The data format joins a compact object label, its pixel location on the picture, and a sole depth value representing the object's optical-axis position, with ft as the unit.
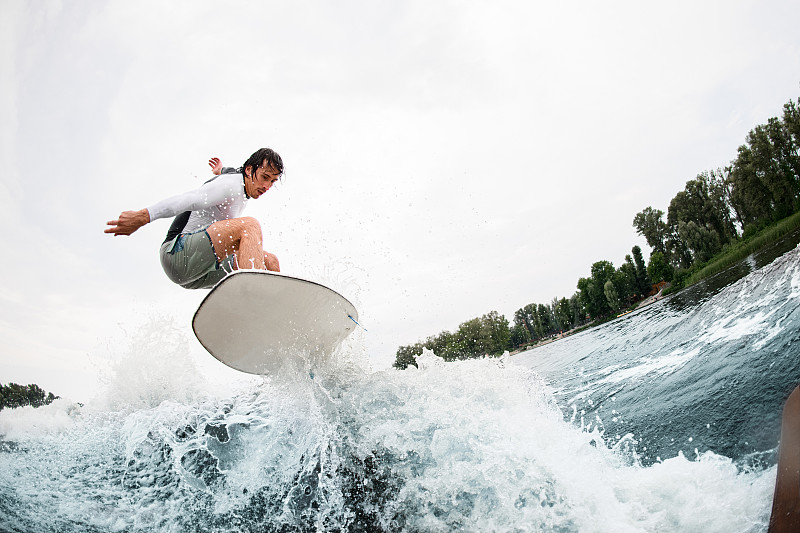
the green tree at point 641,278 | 216.33
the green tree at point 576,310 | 251.39
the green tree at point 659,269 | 177.37
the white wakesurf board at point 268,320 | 11.51
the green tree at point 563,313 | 279.08
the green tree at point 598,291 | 228.02
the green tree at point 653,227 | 198.70
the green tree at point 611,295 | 210.59
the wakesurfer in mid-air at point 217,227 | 12.18
